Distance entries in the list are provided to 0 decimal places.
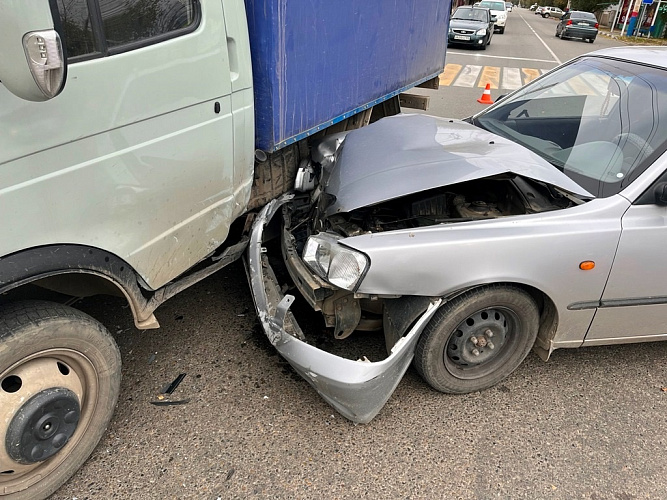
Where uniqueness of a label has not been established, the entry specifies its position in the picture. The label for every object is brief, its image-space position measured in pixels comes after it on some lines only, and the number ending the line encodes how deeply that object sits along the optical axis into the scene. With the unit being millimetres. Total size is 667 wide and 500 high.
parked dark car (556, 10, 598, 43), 25234
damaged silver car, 2295
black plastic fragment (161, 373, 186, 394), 2627
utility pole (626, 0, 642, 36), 32612
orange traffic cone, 9297
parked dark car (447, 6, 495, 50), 17578
